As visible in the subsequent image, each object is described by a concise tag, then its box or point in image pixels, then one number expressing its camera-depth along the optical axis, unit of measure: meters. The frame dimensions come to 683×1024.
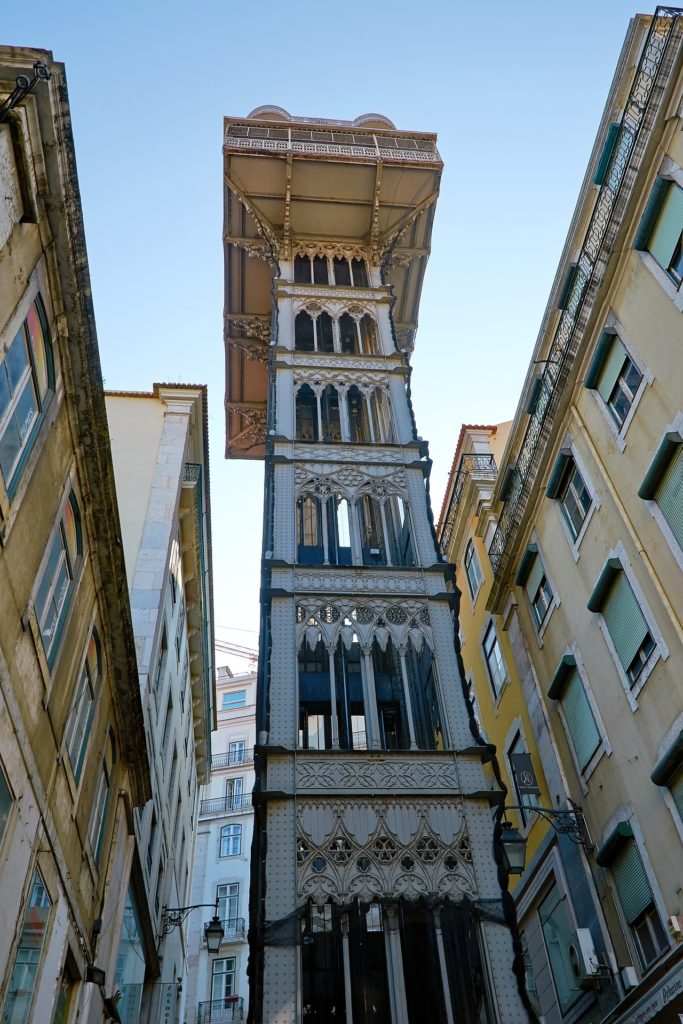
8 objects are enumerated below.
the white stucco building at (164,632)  18.95
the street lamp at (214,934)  18.72
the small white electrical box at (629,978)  13.82
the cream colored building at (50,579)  9.48
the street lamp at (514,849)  13.50
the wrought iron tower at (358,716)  11.87
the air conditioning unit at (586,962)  14.56
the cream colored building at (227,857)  39.91
